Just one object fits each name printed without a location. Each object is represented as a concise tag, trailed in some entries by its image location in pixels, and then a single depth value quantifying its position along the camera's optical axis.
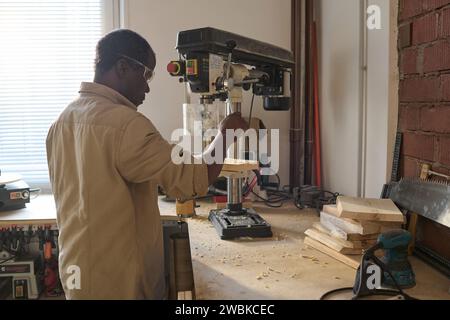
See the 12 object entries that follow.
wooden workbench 1.18
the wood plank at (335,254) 1.35
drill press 1.54
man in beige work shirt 1.21
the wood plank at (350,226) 1.39
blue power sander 1.15
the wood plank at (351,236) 1.41
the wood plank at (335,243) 1.40
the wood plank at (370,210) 1.36
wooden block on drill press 1.84
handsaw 1.24
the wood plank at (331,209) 1.50
